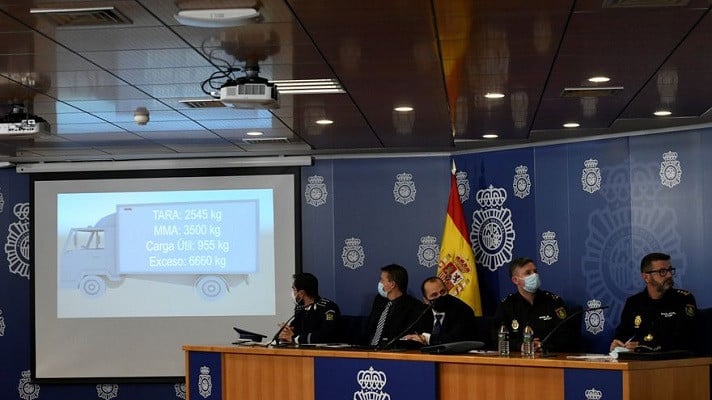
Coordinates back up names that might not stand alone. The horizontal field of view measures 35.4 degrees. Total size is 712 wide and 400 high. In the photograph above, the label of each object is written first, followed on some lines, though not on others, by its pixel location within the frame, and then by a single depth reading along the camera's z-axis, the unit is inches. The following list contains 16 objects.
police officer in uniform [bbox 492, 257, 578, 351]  309.4
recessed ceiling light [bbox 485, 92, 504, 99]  300.4
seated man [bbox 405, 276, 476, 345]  328.2
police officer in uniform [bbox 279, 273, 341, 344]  361.1
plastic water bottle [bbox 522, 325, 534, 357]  283.6
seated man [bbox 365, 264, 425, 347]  345.7
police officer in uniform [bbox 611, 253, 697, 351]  289.1
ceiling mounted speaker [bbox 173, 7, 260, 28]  207.9
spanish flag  413.7
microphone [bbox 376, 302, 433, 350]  302.8
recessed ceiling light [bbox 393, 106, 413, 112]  325.3
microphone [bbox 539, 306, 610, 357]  272.5
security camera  330.6
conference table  252.7
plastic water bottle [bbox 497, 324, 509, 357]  288.4
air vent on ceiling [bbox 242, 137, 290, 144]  403.9
